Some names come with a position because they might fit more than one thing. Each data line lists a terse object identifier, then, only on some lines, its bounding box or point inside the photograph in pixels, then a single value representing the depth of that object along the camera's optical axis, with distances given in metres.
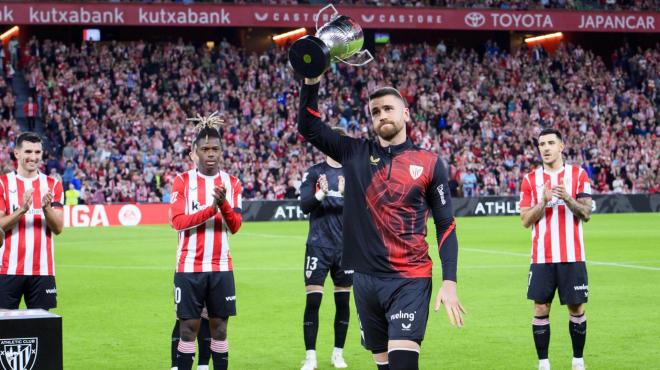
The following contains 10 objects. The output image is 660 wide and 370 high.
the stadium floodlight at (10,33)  45.28
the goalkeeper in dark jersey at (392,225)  6.64
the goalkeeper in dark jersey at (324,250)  10.38
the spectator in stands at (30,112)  38.72
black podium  6.59
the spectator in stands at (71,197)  33.38
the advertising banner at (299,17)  43.00
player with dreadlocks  8.37
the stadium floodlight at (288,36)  49.19
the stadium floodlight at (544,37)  54.22
